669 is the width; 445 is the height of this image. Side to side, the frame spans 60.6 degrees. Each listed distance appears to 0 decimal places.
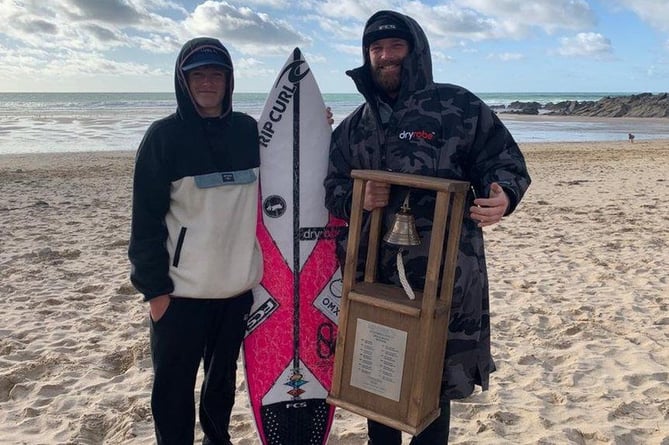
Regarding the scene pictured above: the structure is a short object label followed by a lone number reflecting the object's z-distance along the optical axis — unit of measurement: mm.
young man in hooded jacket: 2416
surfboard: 3053
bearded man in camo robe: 2264
